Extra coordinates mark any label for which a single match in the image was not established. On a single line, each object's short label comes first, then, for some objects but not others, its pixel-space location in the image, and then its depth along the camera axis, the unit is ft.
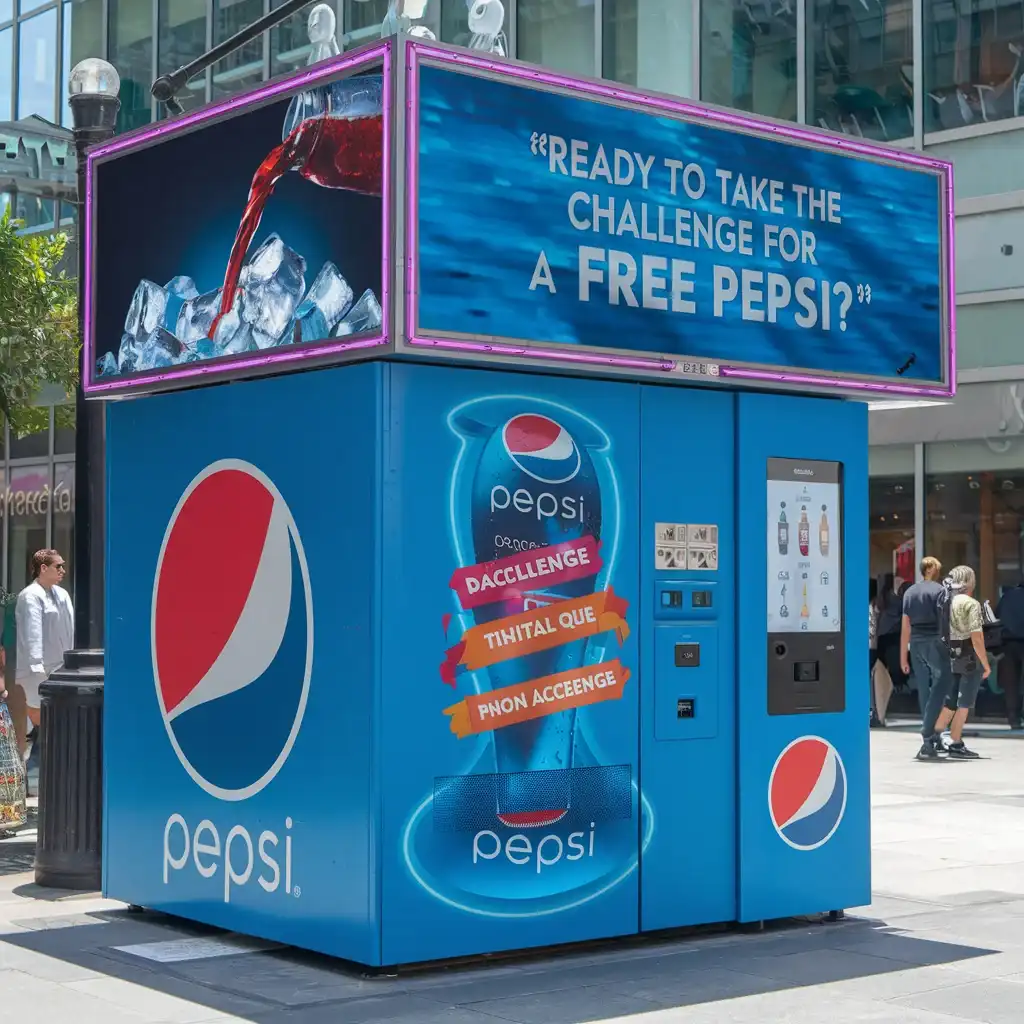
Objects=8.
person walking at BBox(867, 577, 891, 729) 63.05
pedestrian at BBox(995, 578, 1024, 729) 60.75
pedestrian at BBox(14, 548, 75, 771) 41.45
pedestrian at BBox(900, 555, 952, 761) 52.70
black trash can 29.99
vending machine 22.94
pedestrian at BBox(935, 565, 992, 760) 51.60
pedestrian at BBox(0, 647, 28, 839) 35.45
